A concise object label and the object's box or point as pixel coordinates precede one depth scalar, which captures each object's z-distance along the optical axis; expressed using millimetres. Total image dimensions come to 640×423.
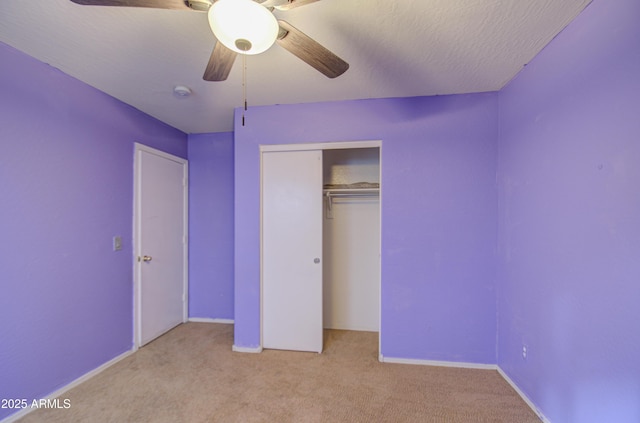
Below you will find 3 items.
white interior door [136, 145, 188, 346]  2676
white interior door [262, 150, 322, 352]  2566
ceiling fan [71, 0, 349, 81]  965
